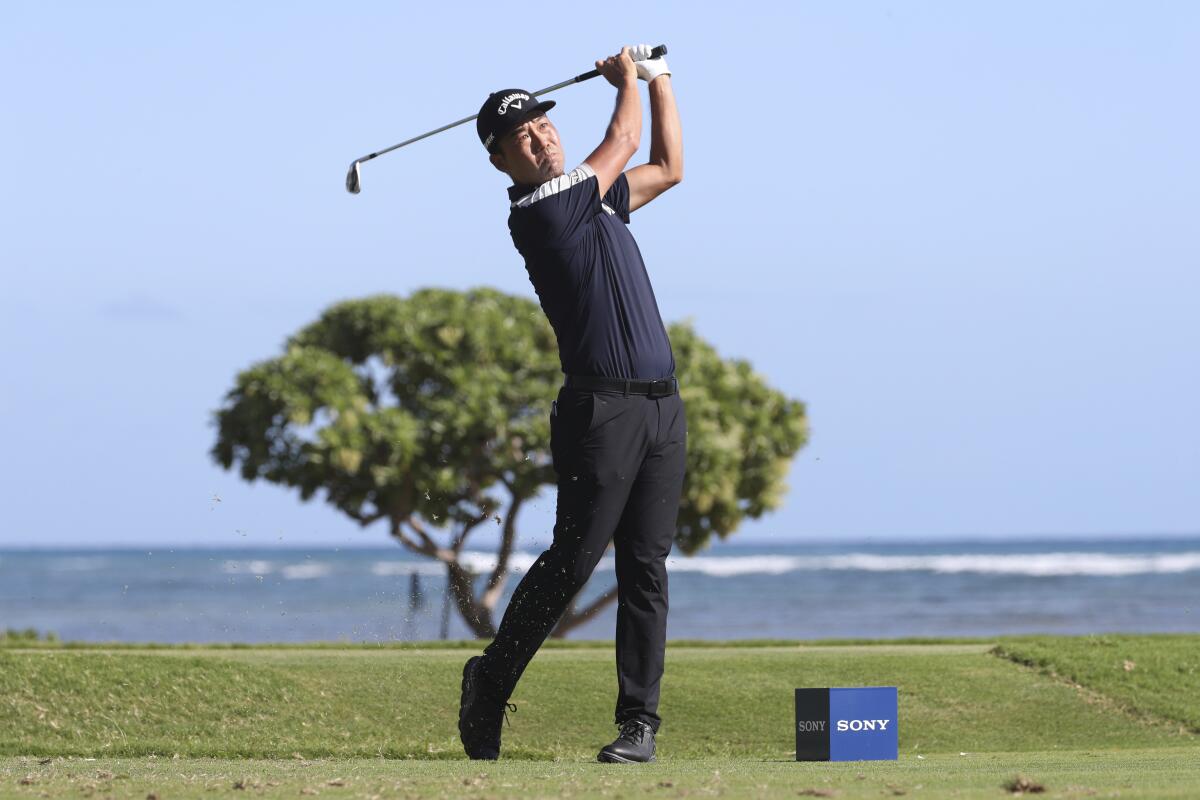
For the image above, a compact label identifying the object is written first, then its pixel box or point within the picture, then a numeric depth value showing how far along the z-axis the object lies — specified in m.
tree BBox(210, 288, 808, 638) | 44.41
